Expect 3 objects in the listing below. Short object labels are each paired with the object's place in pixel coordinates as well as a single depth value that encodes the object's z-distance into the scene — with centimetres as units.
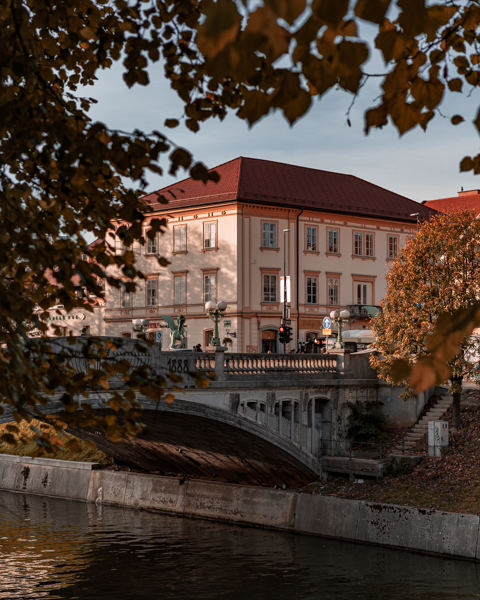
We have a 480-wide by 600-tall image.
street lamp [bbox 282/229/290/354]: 5401
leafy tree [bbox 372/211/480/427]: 2973
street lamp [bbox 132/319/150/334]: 4119
